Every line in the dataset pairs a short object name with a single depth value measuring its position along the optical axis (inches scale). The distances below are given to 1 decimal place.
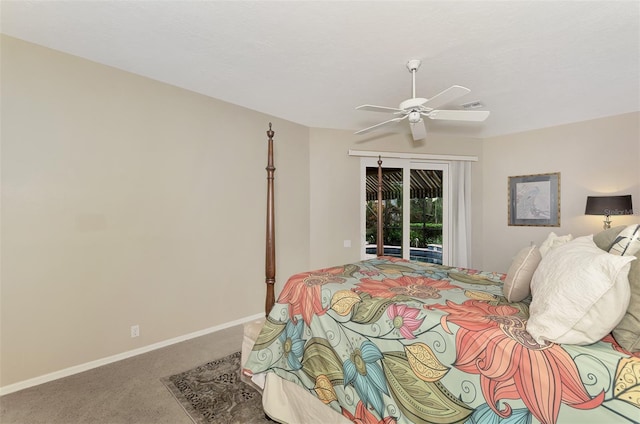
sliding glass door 185.3
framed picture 173.2
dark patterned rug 75.5
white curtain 193.0
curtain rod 177.8
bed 42.7
